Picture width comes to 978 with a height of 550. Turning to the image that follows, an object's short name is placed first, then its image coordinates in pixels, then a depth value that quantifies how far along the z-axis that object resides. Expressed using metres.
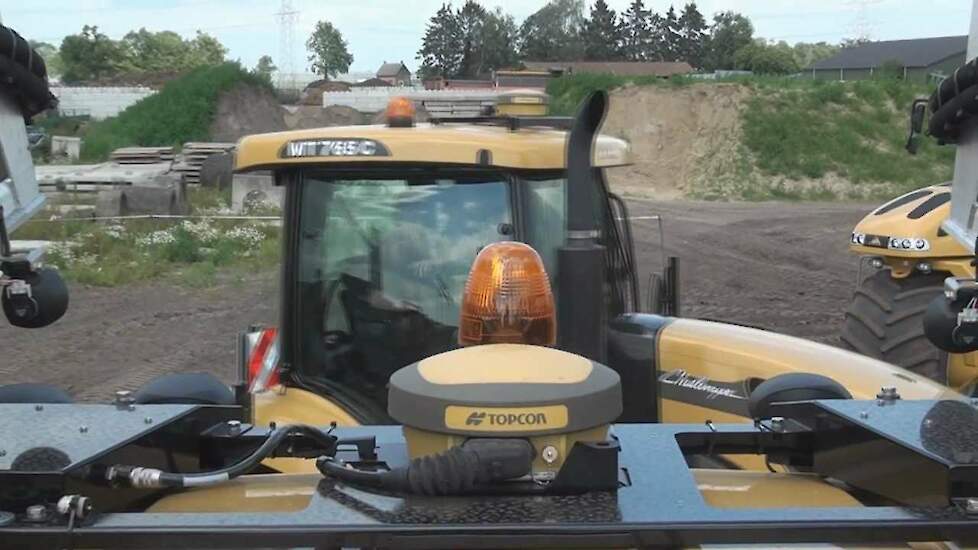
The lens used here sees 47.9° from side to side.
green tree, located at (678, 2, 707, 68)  87.12
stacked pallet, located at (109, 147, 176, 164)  28.52
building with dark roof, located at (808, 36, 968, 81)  66.73
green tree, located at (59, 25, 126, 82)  89.00
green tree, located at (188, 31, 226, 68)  106.69
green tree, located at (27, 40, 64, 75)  89.81
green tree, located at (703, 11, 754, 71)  85.06
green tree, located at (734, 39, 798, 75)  74.00
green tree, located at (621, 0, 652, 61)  84.38
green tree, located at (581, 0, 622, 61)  83.06
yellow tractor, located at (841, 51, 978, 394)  6.92
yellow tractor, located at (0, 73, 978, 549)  1.76
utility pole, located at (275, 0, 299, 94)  69.56
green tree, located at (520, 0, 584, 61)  79.94
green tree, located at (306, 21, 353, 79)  102.00
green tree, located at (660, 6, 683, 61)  86.19
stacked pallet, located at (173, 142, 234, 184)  25.59
